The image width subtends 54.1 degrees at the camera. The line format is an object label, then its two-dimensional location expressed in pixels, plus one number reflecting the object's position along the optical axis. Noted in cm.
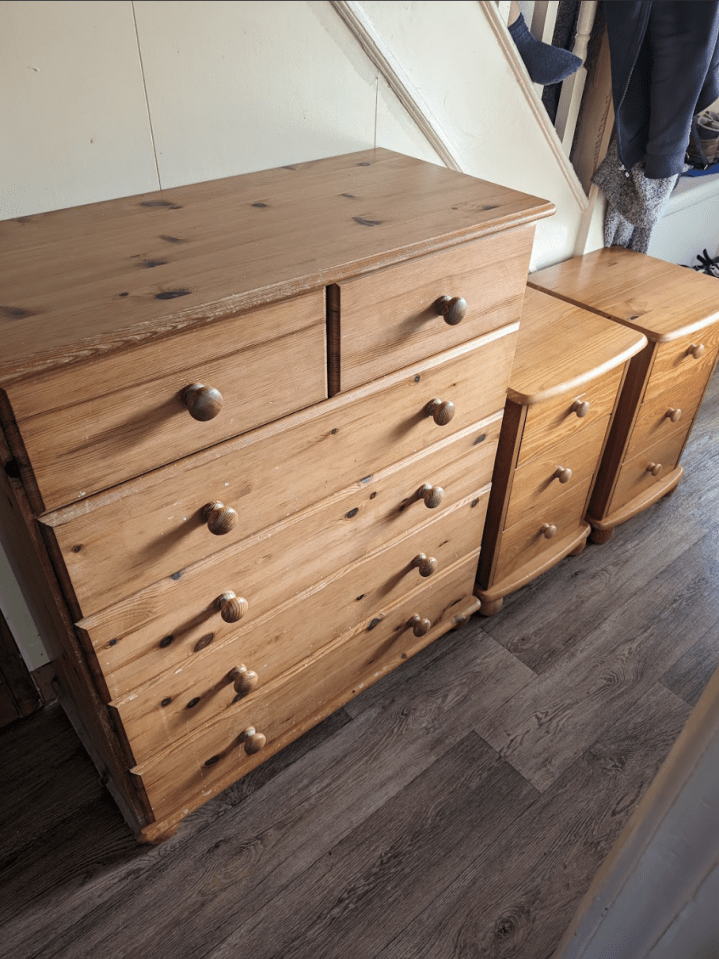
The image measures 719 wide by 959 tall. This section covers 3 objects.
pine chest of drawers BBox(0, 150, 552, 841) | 83
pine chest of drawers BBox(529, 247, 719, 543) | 176
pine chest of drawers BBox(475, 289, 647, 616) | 153
